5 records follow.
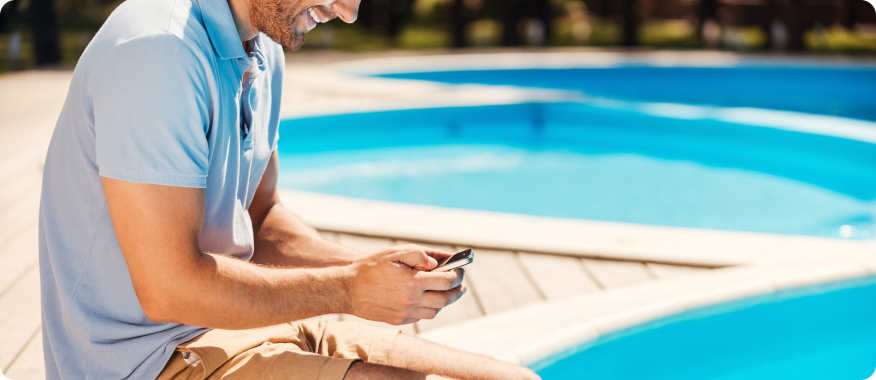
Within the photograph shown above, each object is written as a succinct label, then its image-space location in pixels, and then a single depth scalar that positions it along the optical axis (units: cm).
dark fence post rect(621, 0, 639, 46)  1436
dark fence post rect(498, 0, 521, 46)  1458
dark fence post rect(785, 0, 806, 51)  1361
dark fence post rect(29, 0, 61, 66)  1156
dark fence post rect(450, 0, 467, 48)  1429
